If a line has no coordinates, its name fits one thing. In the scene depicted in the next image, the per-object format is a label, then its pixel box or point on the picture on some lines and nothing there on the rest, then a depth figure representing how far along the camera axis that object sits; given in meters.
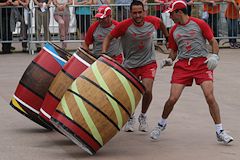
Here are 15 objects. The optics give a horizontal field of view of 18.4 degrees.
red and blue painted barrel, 9.14
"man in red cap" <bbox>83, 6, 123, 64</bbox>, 10.00
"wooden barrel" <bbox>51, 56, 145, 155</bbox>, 7.83
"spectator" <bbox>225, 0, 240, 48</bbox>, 19.17
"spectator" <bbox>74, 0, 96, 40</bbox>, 19.06
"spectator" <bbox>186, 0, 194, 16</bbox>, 18.58
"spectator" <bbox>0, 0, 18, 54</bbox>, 18.70
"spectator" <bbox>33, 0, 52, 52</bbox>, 18.75
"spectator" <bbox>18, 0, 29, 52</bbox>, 18.81
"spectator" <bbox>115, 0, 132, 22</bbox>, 19.03
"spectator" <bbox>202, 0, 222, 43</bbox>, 19.12
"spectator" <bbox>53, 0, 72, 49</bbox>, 18.75
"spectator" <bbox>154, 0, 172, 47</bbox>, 19.05
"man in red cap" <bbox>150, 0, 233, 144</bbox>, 8.74
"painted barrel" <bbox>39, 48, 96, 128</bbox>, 8.56
